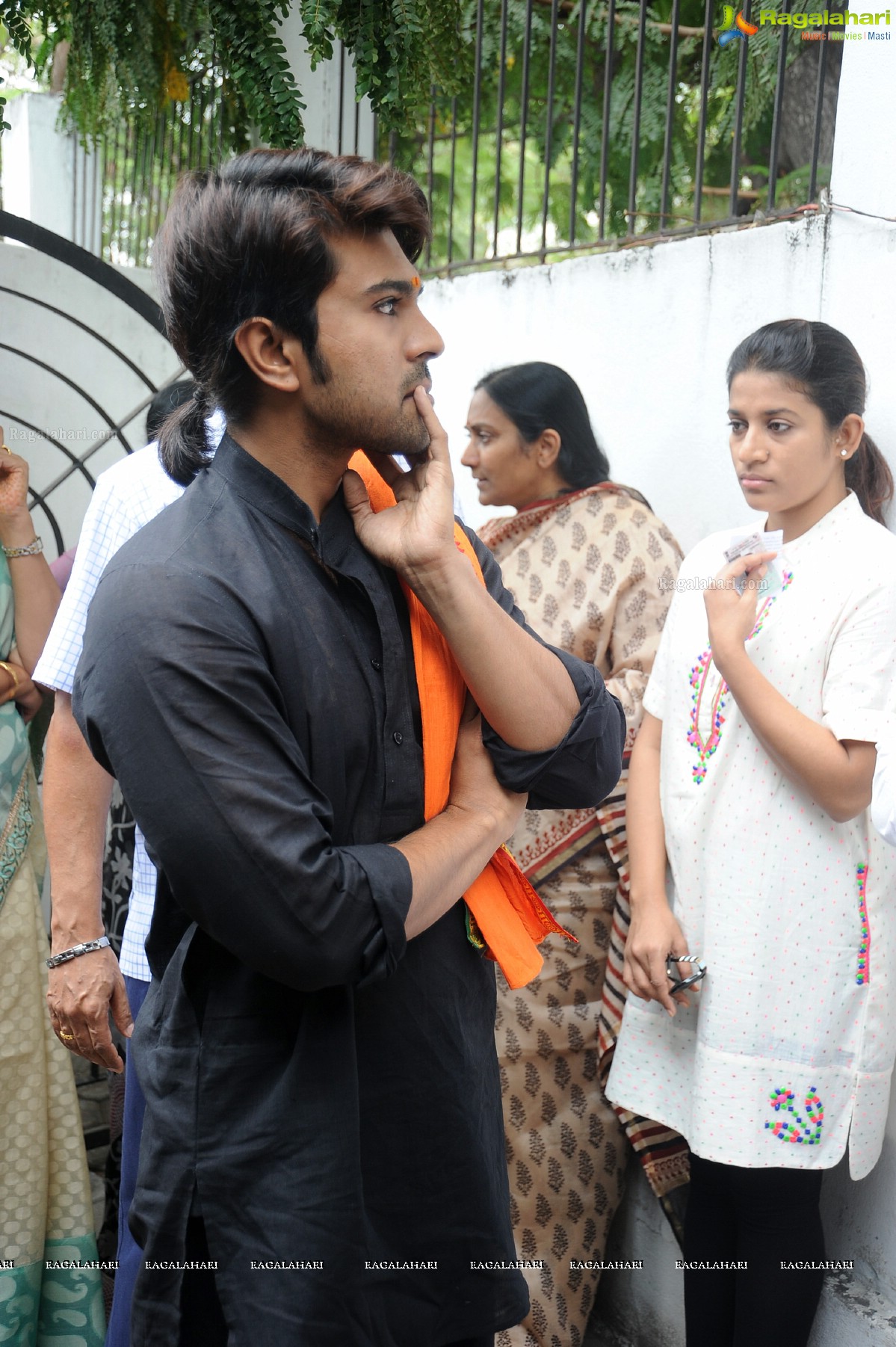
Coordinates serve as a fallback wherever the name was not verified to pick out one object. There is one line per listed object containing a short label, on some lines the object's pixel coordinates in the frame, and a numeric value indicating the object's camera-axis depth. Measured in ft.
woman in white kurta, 6.64
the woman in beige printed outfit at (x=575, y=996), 8.66
